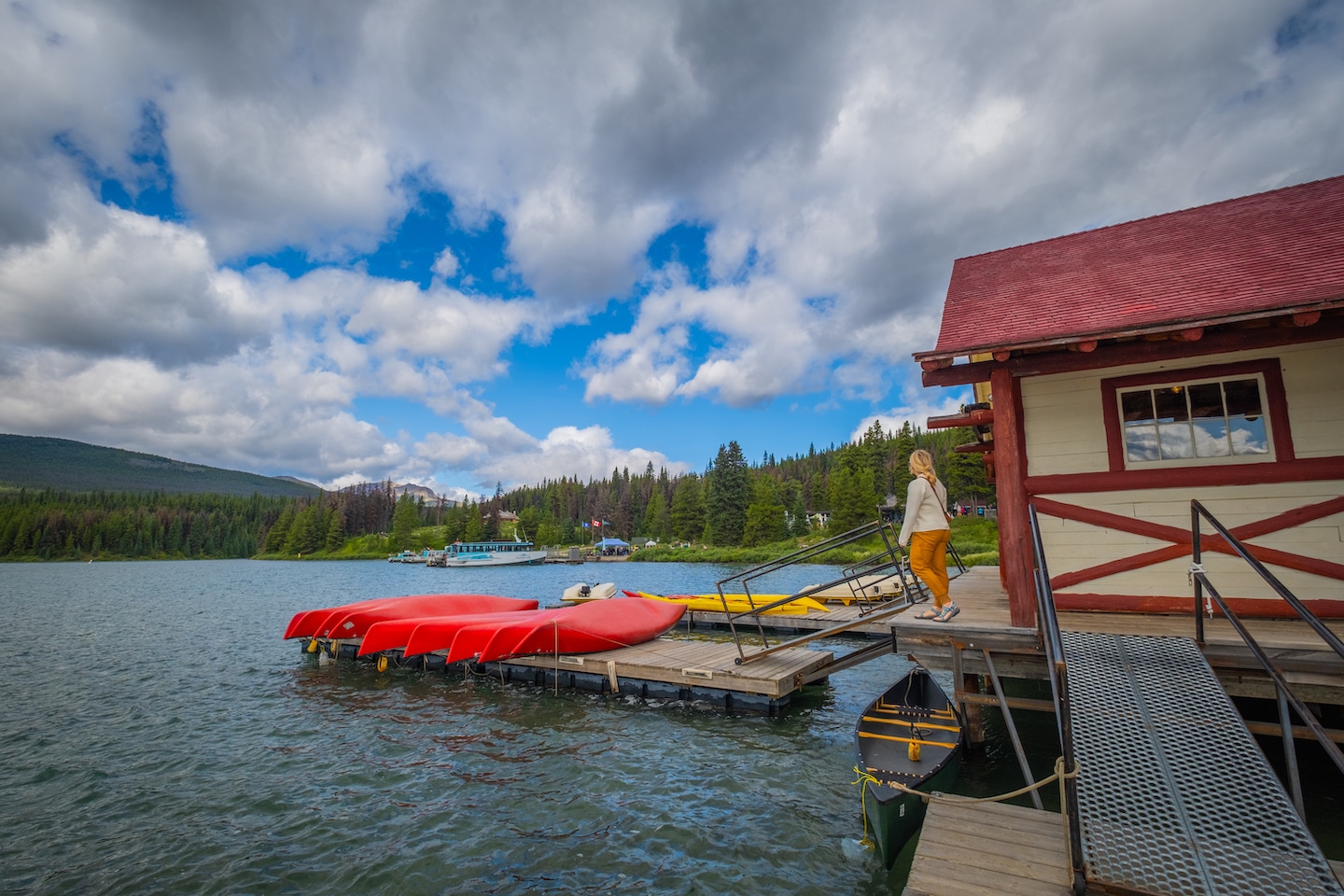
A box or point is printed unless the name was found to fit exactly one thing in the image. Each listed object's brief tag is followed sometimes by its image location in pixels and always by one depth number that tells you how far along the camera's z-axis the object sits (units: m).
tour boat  89.38
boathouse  7.16
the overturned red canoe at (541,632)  14.02
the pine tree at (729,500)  80.56
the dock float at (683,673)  11.66
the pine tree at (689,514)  94.69
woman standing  7.53
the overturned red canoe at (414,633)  15.11
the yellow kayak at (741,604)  20.97
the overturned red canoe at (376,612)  17.81
